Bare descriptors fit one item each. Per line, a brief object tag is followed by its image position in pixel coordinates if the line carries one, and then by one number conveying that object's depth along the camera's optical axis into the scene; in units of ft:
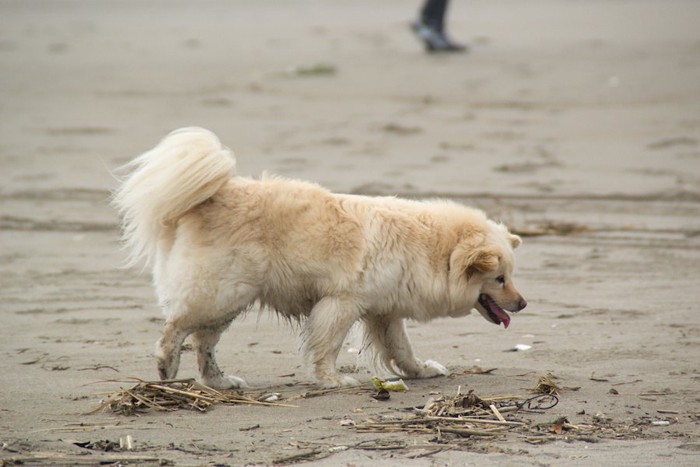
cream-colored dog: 40.01
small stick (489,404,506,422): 35.66
